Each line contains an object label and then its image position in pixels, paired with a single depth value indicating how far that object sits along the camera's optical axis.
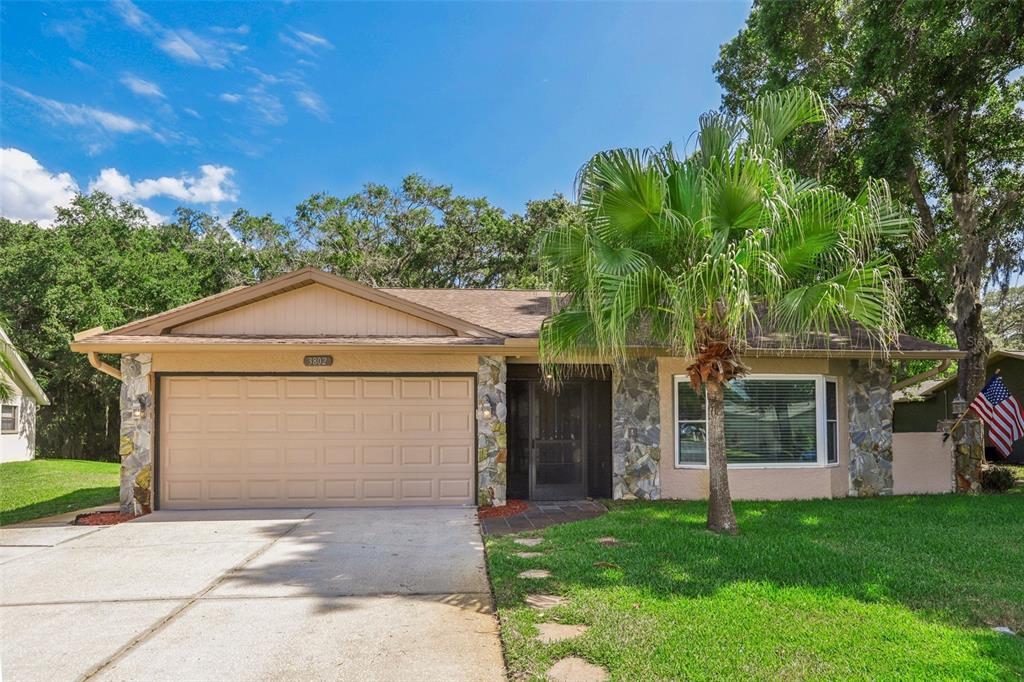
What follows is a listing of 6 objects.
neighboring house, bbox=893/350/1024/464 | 17.89
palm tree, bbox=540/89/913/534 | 6.39
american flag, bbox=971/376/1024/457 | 10.18
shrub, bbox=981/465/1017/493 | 11.19
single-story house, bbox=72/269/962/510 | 9.46
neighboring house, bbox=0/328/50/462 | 19.31
